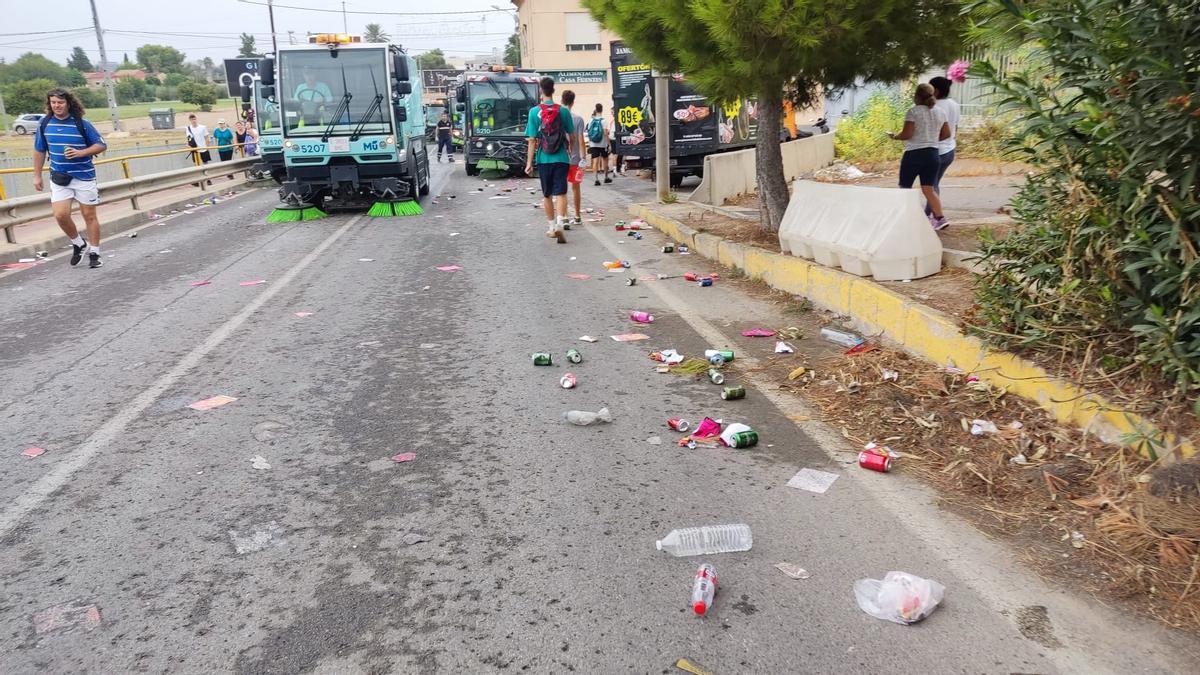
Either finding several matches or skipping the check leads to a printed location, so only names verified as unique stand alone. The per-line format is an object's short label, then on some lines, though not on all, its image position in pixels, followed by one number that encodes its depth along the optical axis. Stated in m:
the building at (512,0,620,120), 51.88
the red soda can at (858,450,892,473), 3.83
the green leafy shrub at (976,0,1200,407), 3.36
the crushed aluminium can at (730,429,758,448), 4.16
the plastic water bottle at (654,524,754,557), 3.19
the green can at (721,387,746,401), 4.83
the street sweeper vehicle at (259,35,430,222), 13.84
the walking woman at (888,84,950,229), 8.00
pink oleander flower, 8.22
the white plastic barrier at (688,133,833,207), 14.38
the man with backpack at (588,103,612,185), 20.48
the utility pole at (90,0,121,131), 35.72
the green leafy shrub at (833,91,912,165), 18.51
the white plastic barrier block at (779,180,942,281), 6.06
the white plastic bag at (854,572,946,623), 2.73
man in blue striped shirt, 9.34
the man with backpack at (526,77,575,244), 10.47
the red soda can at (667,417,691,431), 4.39
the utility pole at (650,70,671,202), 14.55
